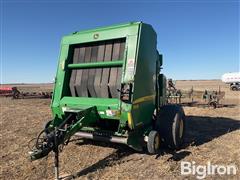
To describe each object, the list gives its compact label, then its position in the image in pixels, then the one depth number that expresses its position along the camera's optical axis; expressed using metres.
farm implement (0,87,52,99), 16.78
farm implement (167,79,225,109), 11.12
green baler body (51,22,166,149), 3.93
